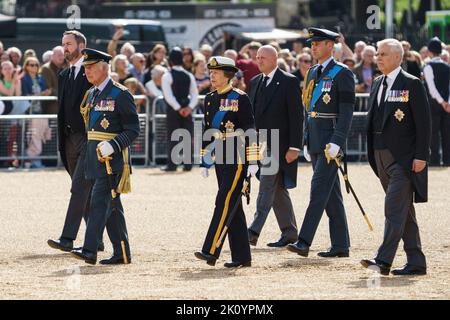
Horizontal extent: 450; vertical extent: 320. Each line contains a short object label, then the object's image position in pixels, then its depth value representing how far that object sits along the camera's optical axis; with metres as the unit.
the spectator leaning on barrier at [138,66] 22.66
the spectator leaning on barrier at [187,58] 22.52
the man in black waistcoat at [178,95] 21.23
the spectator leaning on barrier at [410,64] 21.92
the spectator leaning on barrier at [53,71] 21.69
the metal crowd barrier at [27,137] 21.33
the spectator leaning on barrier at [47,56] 22.89
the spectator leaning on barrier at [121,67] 21.69
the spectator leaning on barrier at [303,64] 22.20
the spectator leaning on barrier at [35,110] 21.42
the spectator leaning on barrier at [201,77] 22.59
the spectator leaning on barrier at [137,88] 21.60
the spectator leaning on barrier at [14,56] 22.59
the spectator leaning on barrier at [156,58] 22.55
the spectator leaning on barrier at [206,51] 24.33
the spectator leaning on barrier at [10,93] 21.36
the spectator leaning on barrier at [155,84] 22.12
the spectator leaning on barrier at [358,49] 23.81
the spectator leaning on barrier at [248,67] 21.70
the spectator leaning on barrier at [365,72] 22.73
